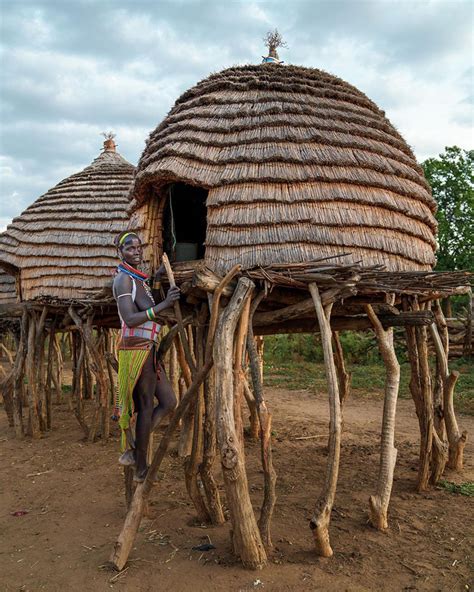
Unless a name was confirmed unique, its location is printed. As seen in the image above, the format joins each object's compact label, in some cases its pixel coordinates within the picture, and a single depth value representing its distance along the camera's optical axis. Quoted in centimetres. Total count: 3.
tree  1825
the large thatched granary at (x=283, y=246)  472
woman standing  476
